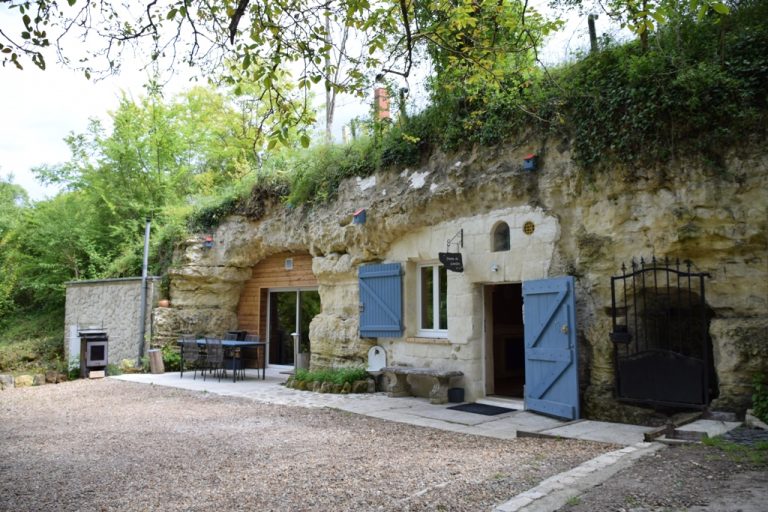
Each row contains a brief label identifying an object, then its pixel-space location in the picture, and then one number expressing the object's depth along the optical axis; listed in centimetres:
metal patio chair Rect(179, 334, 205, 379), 1186
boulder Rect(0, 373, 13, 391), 1104
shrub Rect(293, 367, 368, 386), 939
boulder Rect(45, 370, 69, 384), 1190
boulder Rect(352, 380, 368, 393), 929
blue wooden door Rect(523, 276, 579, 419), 659
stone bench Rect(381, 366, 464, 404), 805
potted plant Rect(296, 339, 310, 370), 1195
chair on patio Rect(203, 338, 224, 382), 1094
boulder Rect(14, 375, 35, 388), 1136
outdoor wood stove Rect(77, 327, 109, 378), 1227
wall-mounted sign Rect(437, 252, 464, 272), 785
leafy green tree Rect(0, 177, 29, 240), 1766
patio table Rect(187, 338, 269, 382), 1091
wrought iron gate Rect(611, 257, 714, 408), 568
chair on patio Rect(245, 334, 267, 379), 1235
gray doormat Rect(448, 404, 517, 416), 732
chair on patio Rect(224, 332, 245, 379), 1144
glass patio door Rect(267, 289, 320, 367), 1224
